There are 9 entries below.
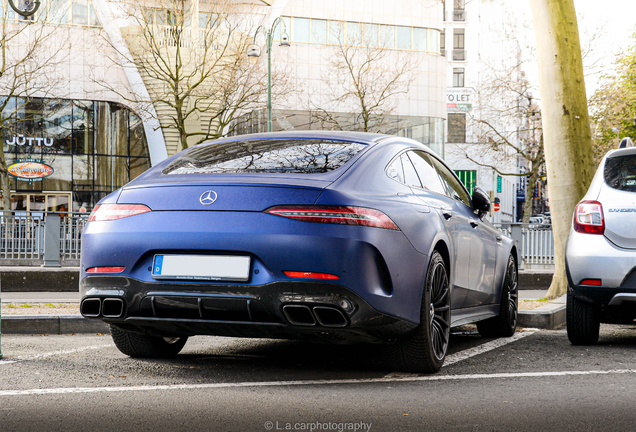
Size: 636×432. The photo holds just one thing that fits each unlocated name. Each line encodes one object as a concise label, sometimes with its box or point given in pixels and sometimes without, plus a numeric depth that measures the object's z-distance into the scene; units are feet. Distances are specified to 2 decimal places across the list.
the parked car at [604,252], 18.56
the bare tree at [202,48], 90.79
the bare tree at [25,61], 90.68
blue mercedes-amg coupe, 13.15
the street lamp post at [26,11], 43.60
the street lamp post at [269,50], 79.82
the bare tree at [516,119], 118.21
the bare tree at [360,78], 119.75
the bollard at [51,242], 53.52
